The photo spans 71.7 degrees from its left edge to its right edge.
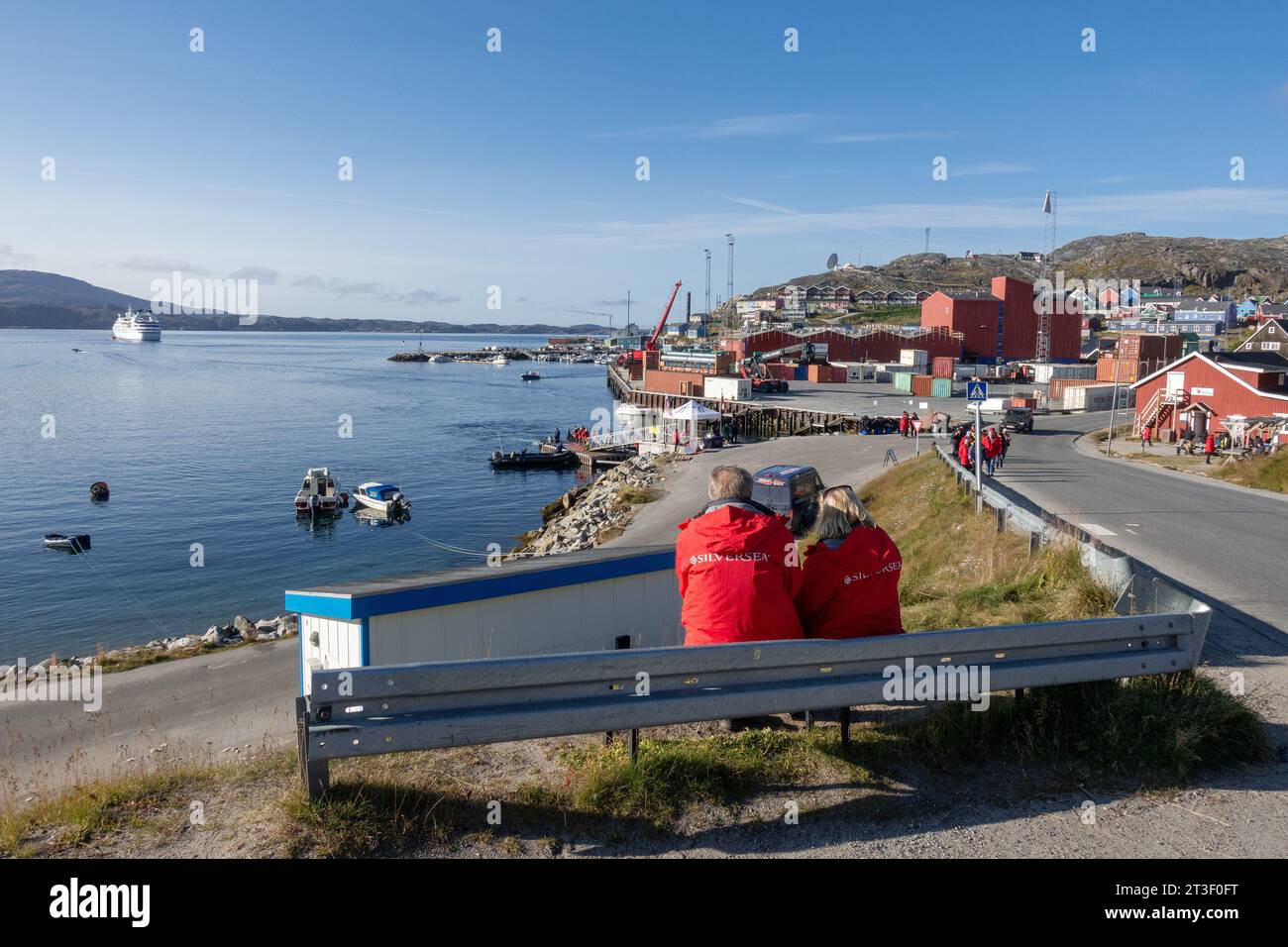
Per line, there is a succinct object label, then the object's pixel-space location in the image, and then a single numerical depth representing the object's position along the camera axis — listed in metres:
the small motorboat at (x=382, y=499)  39.41
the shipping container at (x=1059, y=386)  55.97
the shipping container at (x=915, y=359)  77.06
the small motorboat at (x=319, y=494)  38.84
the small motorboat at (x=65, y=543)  31.89
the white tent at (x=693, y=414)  50.03
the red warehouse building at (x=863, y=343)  81.38
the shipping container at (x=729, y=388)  68.46
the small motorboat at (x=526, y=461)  53.78
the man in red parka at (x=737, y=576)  4.26
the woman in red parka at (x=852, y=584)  4.47
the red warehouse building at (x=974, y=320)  83.56
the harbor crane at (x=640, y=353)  114.31
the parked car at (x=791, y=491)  19.75
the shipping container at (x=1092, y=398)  50.56
